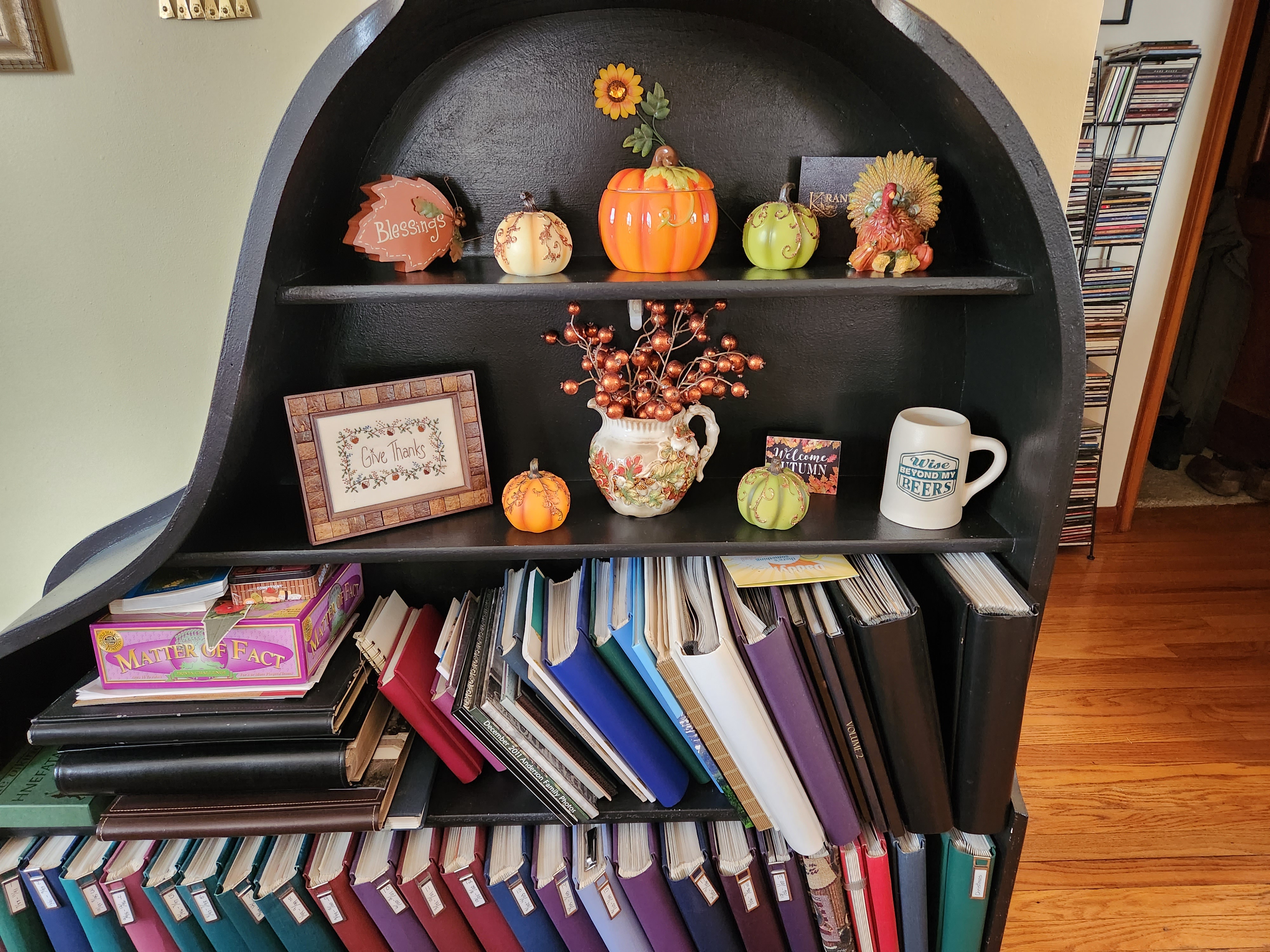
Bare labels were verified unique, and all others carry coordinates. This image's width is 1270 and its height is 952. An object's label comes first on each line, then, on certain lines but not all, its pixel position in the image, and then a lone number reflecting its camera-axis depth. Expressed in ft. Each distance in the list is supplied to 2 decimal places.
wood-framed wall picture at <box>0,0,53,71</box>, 3.28
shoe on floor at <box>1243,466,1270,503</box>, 11.40
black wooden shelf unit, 3.08
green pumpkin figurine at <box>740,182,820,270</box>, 3.34
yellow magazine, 3.58
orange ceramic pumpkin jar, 3.20
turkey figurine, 3.31
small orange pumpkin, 3.56
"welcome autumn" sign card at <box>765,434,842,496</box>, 3.93
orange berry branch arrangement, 3.62
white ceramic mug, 3.49
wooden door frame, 8.55
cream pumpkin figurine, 3.29
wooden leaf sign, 3.38
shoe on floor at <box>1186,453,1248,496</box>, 11.64
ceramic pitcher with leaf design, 3.62
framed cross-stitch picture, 3.47
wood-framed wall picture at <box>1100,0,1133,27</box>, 8.63
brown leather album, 3.61
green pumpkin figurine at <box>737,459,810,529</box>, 3.54
